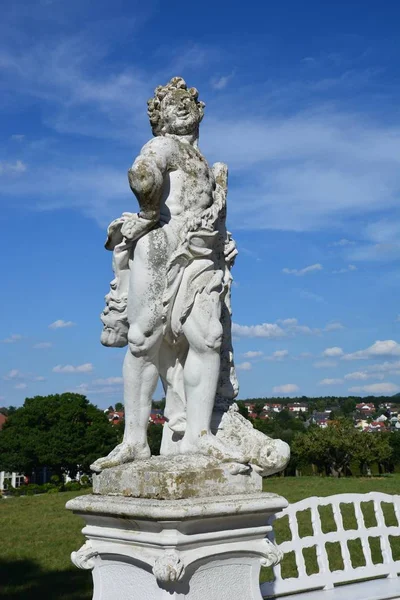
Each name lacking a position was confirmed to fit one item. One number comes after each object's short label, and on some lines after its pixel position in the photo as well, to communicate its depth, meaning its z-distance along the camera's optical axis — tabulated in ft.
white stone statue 14.15
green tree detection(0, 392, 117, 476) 154.40
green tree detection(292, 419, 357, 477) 141.28
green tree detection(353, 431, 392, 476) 140.46
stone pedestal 12.02
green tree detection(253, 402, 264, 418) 263.57
